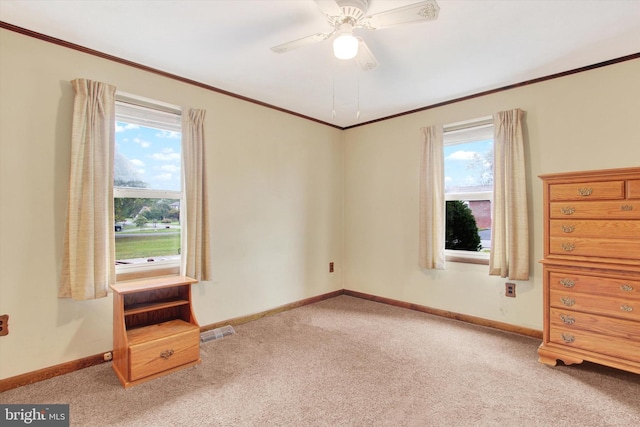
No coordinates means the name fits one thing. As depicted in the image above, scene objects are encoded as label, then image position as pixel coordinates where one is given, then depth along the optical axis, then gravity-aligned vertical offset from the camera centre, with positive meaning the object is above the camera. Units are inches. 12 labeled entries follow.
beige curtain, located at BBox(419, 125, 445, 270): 133.3 +4.3
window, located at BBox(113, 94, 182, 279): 102.3 +9.0
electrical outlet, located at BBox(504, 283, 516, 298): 117.1 -29.0
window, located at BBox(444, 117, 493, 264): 128.7 +9.3
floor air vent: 111.2 -43.1
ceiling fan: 61.0 +39.4
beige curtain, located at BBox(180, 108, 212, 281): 109.9 +3.5
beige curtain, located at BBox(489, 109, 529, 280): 111.3 +2.8
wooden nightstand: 83.8 -33.8
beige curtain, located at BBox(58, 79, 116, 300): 86.4 +4.1
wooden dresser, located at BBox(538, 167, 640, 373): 81.3 -15.5
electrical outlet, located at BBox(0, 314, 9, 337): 80.0 -27.6
